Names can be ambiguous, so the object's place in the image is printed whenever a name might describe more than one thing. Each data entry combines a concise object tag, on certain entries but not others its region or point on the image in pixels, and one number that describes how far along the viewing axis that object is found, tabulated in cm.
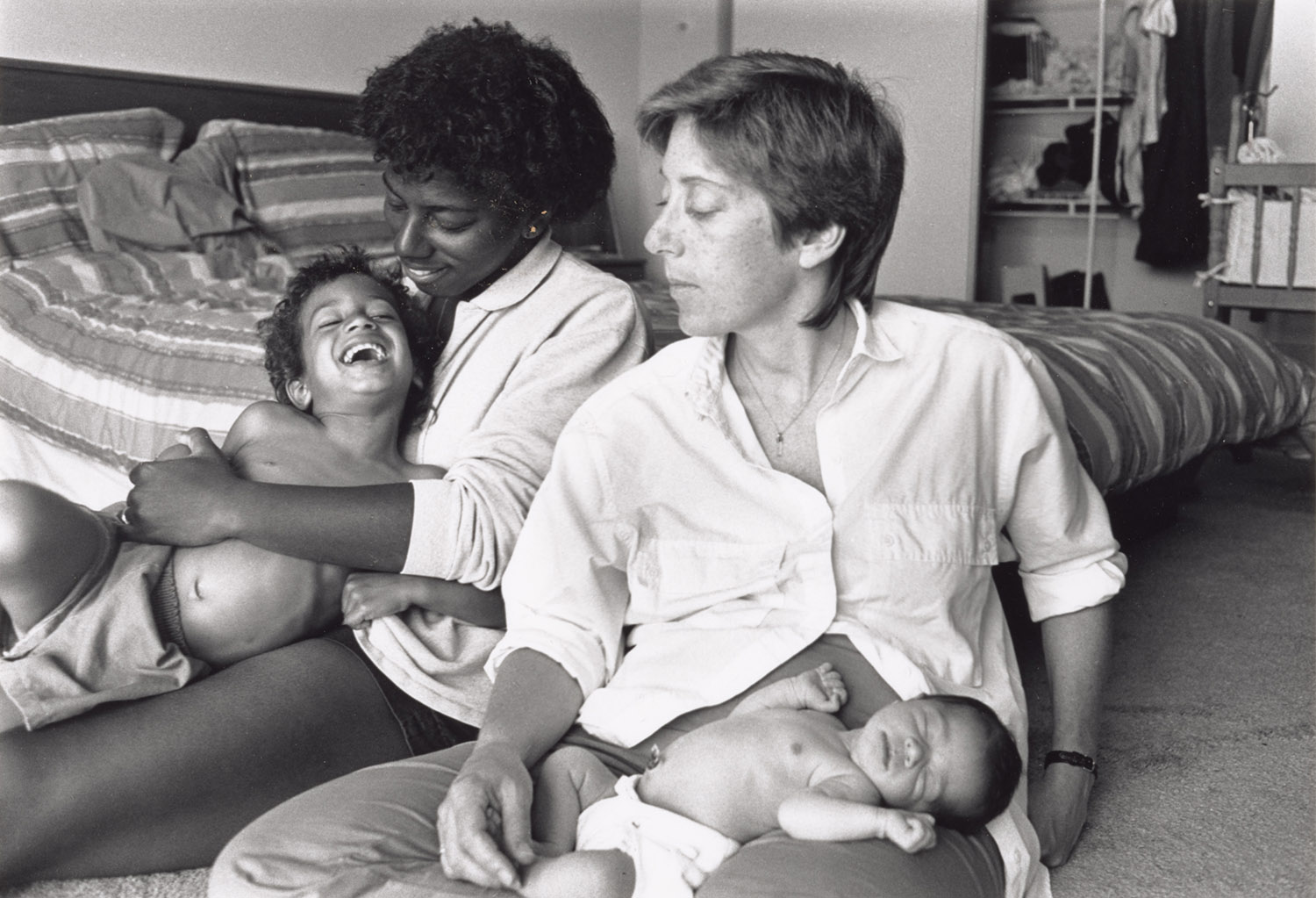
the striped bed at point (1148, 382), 233
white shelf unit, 536
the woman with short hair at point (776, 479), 120
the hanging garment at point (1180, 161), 498
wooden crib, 372
